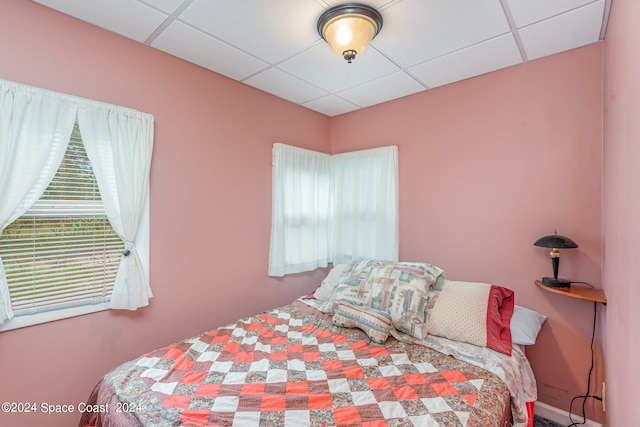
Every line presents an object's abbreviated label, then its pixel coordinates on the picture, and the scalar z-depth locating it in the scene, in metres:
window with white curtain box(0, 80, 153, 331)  1.56
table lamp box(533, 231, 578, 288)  1.88
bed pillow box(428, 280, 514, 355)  1.74
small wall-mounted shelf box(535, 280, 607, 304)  1.73
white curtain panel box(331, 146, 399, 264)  2.90
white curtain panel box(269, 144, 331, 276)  2.82
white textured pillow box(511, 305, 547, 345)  1.88
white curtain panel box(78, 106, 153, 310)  1.80
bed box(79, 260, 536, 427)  1.18
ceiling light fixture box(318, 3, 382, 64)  1.62
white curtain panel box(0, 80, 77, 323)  1.52
